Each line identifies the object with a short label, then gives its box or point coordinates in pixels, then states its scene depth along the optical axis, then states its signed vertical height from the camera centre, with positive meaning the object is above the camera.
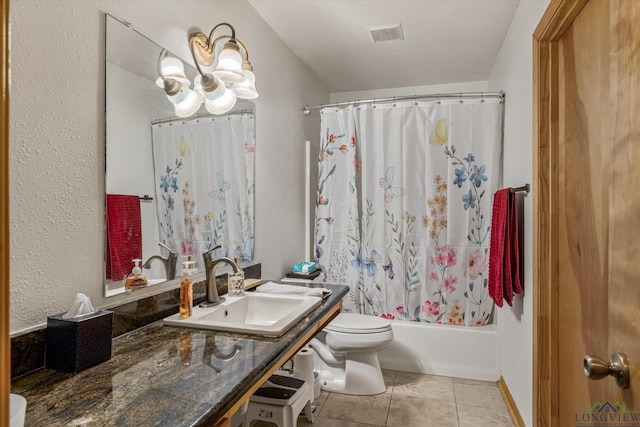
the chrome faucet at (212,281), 1.61 -0.29
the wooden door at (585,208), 0.76 +0.02
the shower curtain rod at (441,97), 2.62 +0.85
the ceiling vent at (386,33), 2.44 +1.22
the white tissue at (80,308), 1.04 -0.27
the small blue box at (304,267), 2.69 -0.39
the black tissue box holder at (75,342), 0.98 -0.34
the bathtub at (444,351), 2.71 -1.03
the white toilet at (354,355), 2.45 -0.98
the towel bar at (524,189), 1.90 +0.13
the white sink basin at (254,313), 1.28 -0.40
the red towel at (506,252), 2.04 -0.22
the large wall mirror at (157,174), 1.29 +0.17
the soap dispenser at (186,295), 1.42 -0.31
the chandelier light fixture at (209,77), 1.56 +0.63
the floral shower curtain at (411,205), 2.69 +0.06
